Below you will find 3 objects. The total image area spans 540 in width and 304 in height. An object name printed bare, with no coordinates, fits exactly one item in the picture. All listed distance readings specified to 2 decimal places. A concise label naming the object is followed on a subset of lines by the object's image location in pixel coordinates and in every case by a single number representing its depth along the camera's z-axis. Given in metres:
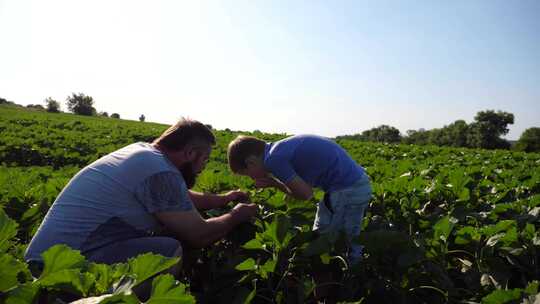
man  2.39
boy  3.26
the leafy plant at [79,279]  1.19
